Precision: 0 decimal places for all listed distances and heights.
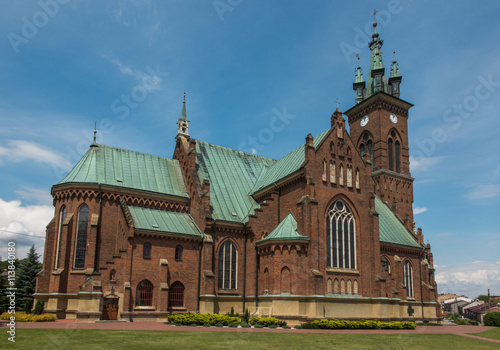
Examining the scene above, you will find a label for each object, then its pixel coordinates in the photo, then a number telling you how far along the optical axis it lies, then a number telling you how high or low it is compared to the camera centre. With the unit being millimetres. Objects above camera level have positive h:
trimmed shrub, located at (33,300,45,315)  35594 -3236
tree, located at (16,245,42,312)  50062 -1115
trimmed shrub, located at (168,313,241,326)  32500 -3613
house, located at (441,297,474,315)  149562 -10946
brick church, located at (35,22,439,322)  35875 +2707
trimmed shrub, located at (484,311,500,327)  51594 -5171
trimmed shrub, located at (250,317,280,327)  33719 -3776
